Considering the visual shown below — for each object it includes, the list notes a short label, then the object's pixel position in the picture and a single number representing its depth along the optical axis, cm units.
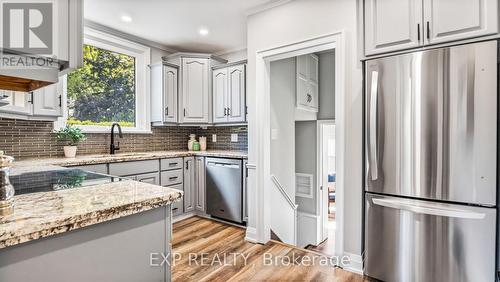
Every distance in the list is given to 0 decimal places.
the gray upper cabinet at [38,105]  218
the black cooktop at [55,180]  110
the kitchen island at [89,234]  68
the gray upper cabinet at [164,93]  376
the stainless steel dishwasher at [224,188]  327
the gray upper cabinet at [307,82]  374
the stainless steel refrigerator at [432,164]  165
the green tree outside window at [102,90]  331
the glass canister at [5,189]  71
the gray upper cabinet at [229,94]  360
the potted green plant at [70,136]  296
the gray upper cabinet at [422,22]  169
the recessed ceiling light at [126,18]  306
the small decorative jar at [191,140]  427
